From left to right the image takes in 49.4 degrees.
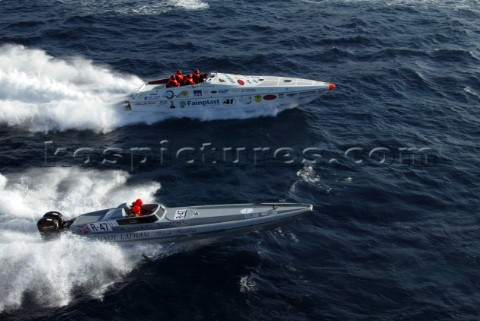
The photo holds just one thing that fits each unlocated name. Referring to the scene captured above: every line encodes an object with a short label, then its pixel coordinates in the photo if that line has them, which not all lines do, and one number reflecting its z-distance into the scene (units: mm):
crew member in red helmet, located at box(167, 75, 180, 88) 35750
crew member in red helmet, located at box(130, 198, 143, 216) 24031
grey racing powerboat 23844
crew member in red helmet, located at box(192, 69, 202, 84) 35875
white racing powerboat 35656
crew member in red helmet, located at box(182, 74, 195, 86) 35691
